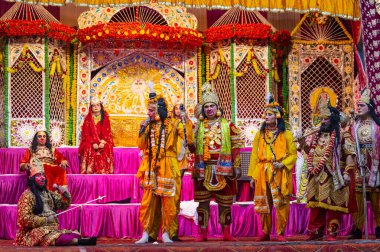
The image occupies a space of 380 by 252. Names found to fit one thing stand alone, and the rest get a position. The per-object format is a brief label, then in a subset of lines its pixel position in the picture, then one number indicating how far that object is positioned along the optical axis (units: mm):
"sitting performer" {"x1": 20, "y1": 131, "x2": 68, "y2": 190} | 12141
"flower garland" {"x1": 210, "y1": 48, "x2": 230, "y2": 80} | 15373
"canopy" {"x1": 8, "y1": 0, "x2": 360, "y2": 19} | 11312
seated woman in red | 13352
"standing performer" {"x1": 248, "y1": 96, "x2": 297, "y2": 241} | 10766
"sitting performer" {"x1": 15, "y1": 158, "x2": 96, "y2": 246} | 10117
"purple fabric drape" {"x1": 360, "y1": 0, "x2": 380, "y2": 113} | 12555
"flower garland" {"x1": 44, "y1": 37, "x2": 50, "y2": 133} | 14805
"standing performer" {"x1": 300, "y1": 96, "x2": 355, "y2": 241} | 10898
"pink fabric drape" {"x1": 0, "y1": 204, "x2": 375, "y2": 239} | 12062
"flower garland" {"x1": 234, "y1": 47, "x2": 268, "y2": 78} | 15273
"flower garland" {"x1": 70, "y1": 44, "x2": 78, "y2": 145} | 15336
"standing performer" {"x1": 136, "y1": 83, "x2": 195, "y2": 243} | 10273
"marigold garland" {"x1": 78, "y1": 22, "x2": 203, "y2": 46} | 14883
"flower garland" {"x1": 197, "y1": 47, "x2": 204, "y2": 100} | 15742
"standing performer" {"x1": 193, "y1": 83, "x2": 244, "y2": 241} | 10672
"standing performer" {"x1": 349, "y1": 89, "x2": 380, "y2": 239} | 11430
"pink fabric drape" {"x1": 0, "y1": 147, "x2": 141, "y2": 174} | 13328
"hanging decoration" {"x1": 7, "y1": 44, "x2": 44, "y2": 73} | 14812
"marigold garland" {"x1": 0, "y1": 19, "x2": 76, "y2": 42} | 14688
